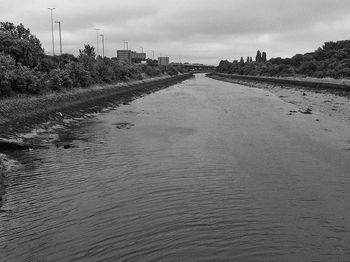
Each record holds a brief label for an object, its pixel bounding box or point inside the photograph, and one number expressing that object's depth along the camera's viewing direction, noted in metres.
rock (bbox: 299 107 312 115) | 34.75
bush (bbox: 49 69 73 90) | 36.66
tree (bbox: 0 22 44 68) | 36.38
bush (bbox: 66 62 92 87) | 44.17
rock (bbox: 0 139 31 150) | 17.81
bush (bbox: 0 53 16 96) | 27.02
